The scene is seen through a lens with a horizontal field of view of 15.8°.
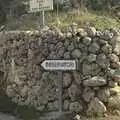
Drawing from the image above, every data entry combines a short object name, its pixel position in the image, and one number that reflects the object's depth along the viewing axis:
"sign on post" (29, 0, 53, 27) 11.63
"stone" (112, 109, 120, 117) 10.44
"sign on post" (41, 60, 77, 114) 10.28
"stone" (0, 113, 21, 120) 11.34
